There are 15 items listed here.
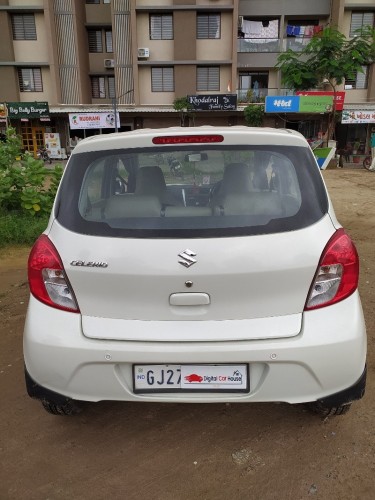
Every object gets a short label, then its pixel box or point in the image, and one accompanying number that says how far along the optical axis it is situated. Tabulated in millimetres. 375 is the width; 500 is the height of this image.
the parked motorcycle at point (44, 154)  28541
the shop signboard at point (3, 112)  28961
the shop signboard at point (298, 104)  24109
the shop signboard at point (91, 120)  28641
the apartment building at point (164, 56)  29406
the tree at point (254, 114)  28719
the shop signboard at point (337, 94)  25266
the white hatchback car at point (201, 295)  1937
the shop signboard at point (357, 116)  28109
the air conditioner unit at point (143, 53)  29781
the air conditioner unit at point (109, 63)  31891
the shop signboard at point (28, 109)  29109
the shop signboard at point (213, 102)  29094
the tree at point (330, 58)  19391
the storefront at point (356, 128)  28172
